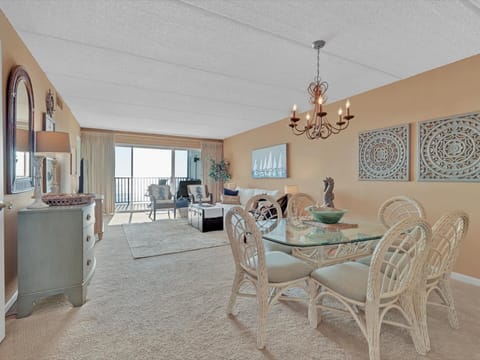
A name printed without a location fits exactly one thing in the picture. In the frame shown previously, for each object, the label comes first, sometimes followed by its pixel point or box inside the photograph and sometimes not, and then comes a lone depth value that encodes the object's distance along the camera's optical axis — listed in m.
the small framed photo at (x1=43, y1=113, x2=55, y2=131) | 2.86
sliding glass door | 7.75
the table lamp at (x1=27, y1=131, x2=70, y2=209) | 2.14
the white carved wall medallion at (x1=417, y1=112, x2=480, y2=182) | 2.42
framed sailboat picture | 5.16
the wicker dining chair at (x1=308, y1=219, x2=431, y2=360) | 1.28
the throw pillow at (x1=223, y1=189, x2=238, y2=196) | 6.10
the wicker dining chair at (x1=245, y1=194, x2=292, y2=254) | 2.31
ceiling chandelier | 2.14
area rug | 3.53
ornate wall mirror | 1.94
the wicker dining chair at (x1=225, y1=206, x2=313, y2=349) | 1.54
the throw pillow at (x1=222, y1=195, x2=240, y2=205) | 5.82
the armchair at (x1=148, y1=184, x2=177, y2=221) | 6.04
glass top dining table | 1.69
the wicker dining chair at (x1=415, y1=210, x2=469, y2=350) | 1.46
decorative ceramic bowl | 2.18
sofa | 5.67
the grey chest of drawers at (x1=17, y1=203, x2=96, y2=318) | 1.86
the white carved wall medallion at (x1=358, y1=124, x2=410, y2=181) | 3.00
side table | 4.70
